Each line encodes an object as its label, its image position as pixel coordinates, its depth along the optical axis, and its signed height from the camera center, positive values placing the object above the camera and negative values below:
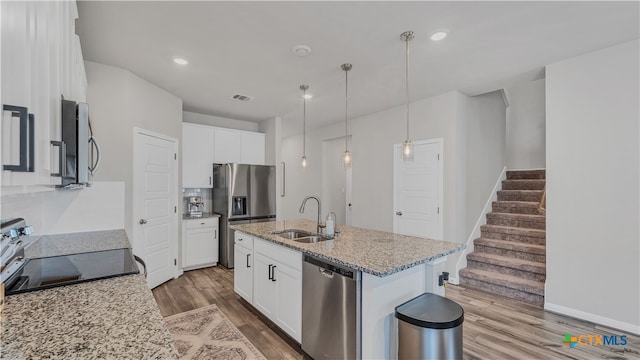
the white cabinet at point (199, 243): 4.33 -1.01
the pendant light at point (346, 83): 3.01 +1.20
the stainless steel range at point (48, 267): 1.24 -0.48
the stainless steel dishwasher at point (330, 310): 1.80 -0.90
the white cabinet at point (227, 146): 4.86 +0.57
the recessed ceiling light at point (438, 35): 2.33 +1.21
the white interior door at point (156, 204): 3.33 -0.32
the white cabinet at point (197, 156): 4.51 +0.37
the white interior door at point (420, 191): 4.00 -0.17
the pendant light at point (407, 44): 2.36 +1.21
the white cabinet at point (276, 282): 2.29 -0.93
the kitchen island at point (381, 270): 1.73 -0.62
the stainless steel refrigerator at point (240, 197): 4.57 -0.30
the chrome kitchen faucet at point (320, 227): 2.78 -0.47
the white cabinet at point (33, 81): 0.66 +0.27
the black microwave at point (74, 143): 1.07 +0.14
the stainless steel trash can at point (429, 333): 1.59 -0.87
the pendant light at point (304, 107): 3.63 +1.18
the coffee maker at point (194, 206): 4.75 -0.46
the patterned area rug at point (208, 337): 2.26 -1.40
